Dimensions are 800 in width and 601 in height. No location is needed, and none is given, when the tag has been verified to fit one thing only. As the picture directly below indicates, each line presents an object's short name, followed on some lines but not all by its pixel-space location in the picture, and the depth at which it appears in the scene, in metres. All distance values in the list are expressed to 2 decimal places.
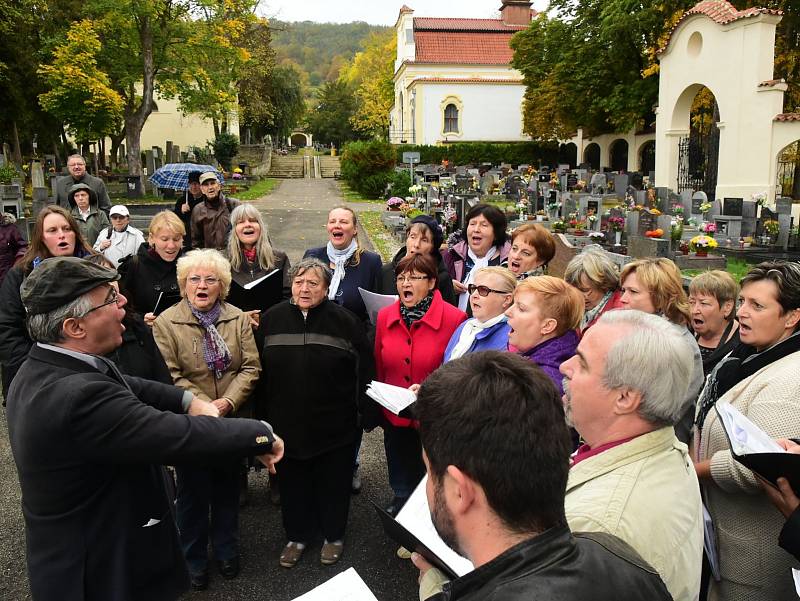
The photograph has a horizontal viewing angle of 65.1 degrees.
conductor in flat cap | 2.13
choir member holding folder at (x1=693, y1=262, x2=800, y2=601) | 2.28
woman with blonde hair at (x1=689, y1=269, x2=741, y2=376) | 4.04
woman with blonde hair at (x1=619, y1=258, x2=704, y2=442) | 3.56
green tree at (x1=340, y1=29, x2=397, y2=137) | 62.50
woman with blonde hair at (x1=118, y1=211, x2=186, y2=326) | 4.62
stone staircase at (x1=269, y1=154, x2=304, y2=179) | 42.81
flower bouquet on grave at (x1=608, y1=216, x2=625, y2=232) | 11.62
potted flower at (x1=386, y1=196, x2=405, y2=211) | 19.42
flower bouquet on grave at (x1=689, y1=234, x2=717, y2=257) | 10.52
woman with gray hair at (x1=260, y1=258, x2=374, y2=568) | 3.71
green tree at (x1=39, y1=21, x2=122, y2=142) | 22.98
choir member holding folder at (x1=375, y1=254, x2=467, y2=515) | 3.96
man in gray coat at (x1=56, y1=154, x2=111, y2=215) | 7.80
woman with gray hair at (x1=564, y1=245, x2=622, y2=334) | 4.20
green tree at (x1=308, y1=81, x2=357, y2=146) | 66.81
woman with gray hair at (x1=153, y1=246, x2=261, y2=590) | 3.60
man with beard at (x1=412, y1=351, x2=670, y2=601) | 1.23
